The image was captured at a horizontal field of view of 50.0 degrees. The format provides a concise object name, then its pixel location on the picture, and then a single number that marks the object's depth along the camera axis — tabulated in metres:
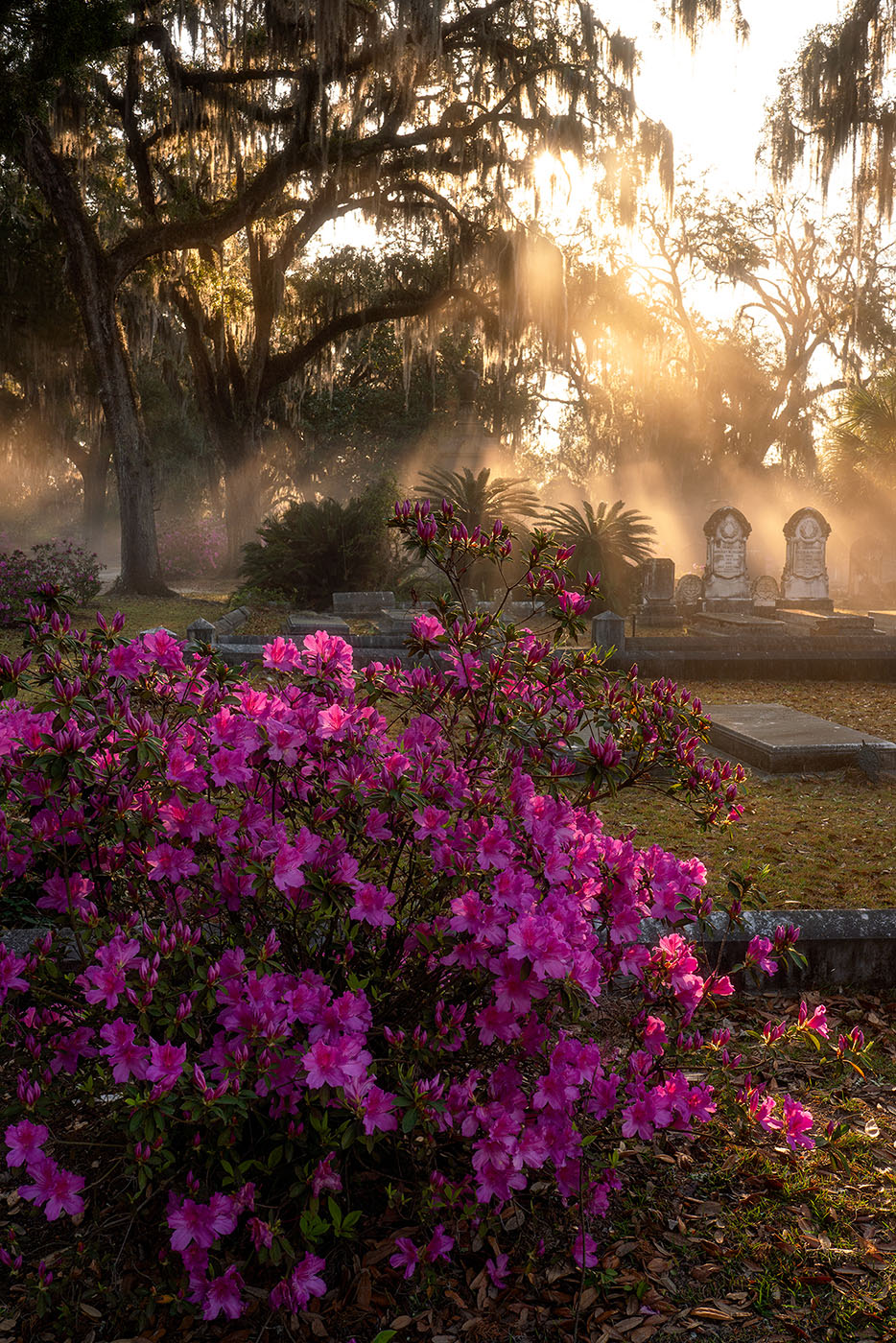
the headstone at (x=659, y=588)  16.17
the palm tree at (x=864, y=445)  22.61
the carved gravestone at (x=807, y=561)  16.77
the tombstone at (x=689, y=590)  18.05
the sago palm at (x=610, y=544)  15.62
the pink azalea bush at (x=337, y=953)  1.67
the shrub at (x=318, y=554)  14.92
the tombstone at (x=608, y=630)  10.23
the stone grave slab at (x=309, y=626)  10.56
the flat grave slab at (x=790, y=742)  6.30
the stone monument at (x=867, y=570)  22.73
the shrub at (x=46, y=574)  12.60
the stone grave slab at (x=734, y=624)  14.14
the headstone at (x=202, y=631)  8.09
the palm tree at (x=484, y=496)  16.08
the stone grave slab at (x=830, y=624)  13.80
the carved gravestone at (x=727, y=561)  16.52
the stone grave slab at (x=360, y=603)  13.67
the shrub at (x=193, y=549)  30.22
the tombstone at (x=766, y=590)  20.25
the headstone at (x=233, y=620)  11.25
